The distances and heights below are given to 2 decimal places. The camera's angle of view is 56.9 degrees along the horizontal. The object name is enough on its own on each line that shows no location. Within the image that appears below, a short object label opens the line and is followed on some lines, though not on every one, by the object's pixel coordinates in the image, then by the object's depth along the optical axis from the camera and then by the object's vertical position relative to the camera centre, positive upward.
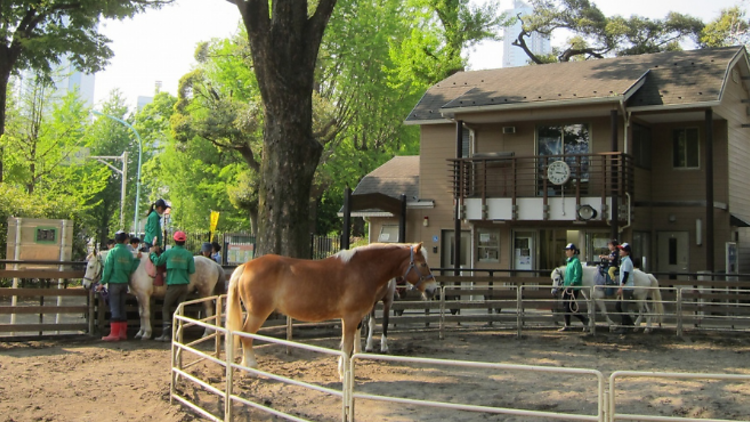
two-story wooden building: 20.30 +3.16
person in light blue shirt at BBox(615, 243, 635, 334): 14.48 -0.31
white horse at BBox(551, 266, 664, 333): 14.47 -0.59
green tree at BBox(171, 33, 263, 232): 32.91 +6.42
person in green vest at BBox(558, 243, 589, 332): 14.78 -0.40
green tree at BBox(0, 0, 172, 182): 21.50 +7.10
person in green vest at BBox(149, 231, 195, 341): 12.64 -0.34
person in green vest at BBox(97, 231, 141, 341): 12.47 -0.54
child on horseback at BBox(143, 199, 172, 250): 12.80 +0.55
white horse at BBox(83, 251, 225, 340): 12.72 -0.61
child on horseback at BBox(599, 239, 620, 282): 14.99 +0.05
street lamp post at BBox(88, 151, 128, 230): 32.62 +2.72
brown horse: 9.14 -0.45
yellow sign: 26.03 +1.33
